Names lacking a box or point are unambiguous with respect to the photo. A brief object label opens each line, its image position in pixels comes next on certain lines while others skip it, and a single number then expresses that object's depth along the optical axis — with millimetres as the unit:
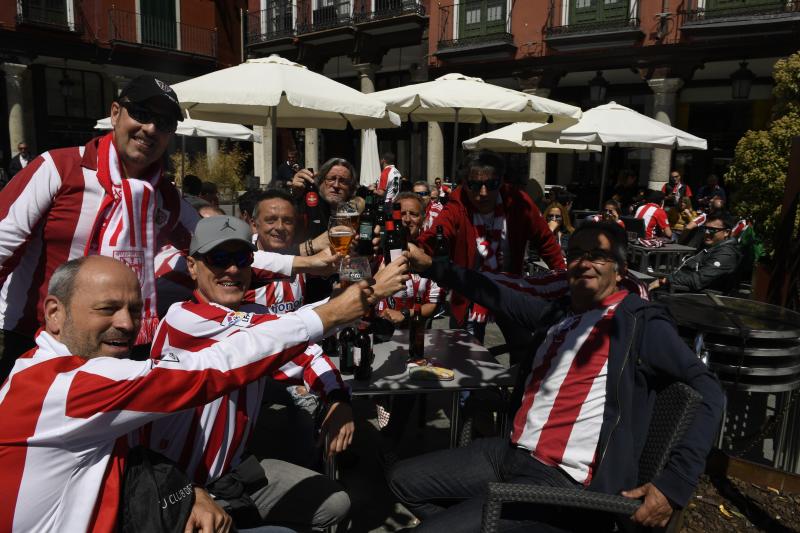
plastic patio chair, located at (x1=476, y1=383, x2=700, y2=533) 1945
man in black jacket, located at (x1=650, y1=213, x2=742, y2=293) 5762
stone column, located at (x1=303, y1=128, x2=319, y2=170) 20047
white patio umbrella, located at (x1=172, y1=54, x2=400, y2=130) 5215
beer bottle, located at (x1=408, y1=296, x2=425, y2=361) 3162
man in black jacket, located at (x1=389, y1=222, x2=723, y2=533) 2117
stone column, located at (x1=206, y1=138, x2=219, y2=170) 19966
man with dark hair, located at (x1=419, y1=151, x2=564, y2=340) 4098
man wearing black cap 2203
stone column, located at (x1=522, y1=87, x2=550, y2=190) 16203
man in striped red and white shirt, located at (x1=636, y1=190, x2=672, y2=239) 8773
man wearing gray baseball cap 1932
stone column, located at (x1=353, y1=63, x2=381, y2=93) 18875
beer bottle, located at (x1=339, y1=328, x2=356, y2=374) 2887
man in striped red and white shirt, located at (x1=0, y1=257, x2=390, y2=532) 1346
